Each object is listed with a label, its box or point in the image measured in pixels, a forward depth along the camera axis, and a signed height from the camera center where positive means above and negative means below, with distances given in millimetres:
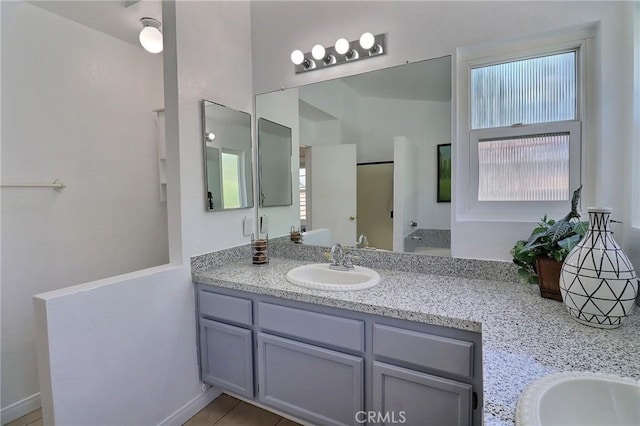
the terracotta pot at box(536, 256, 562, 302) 1208 -331
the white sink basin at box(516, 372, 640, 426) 627 -440
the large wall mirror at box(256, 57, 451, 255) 1656 +260
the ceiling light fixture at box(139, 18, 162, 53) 1792 +989
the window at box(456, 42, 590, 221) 1386 +329
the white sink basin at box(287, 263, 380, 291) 1515 -420
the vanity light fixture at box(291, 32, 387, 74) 1704 +877
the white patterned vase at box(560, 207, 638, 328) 919 -264
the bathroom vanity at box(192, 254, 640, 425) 854 -552
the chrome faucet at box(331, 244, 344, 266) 1829 -335
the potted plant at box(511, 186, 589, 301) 1162 -222
